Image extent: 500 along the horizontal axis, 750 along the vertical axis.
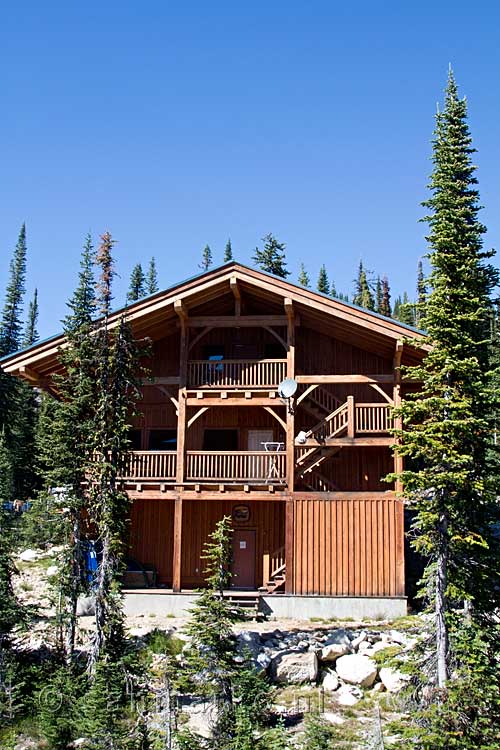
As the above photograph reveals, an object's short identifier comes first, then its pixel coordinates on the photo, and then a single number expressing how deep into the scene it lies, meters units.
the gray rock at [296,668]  16.16
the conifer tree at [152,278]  87.79
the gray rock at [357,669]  15.75
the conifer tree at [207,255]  94.44
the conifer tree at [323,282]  78.25
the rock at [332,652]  17.03
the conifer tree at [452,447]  12.05
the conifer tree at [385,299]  65.69
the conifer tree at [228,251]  83.08
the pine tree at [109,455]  14.88
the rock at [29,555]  26.63
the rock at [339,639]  17.62
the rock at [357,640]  17.52
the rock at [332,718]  13.96
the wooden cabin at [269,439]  21.75
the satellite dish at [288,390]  21.98
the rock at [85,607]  20.12
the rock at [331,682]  15.75
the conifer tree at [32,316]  94.75
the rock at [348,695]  14.98
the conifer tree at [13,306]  64.88
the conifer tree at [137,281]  85.62
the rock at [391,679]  15.40
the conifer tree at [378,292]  73.44
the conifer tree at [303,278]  71.32
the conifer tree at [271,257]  52.28
